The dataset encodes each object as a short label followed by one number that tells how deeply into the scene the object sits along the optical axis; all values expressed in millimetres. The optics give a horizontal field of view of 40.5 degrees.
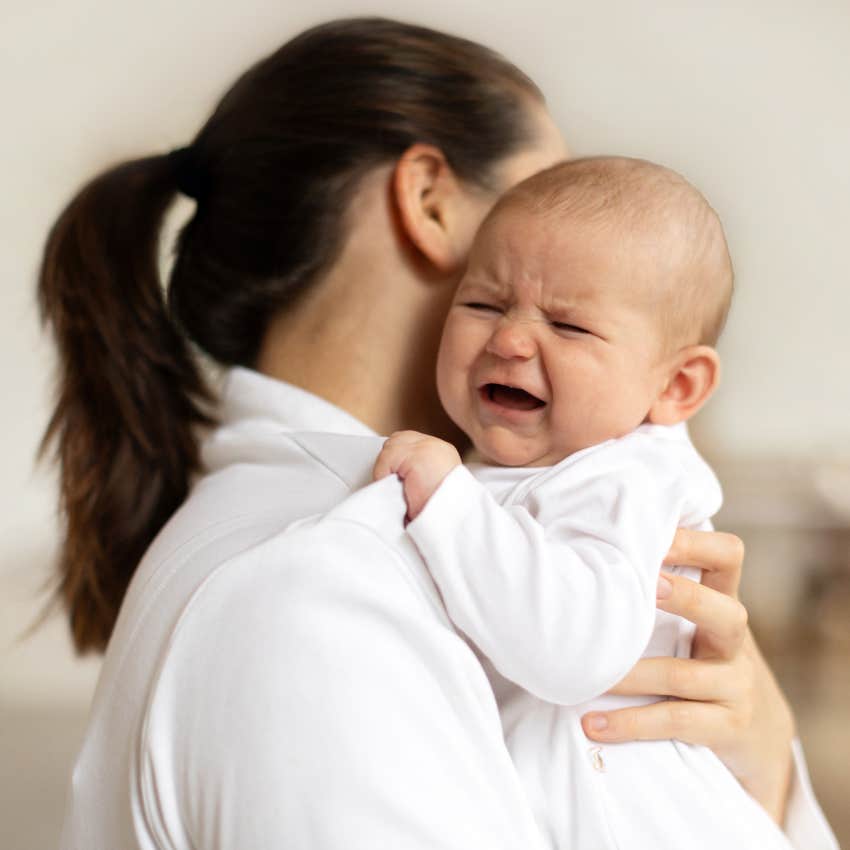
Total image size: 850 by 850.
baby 697
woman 635
